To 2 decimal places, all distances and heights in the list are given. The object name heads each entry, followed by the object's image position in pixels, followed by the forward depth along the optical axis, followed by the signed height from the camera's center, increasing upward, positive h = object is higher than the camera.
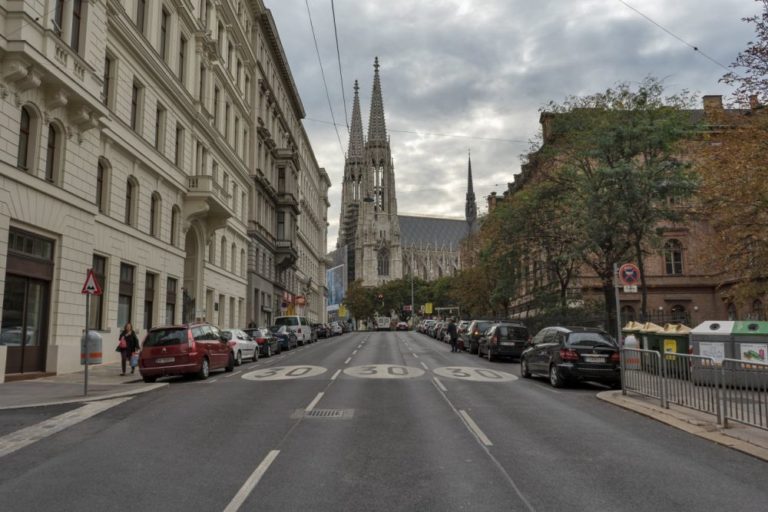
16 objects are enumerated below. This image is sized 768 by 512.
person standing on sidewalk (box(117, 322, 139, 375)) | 18.19 -0.56
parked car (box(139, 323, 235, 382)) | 16.44 -0.75
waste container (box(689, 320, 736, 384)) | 15.17 -0.36
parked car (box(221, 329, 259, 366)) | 22.30 -0.78
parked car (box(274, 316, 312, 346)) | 38.22 +0.01
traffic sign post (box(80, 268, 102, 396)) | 13.95 +0.84
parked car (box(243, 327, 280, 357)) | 27.73 -0.68
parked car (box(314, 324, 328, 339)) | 56.66 -0.48
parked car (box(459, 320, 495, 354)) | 30.03 -0.34
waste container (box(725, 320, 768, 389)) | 14.55 -0.37
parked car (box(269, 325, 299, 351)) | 33.41 -0.61
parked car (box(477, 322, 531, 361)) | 25.05 -0.62
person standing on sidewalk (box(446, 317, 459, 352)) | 31.75 -0.57
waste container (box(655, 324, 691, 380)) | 17.70 -0.39
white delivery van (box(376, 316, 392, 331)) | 101.44 +0.36
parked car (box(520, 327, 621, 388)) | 15.30 -0.81
